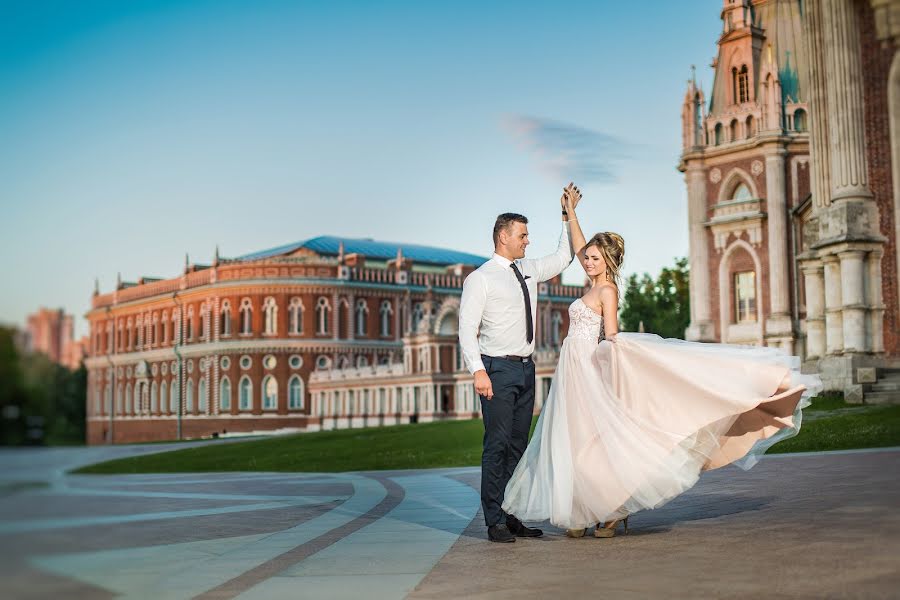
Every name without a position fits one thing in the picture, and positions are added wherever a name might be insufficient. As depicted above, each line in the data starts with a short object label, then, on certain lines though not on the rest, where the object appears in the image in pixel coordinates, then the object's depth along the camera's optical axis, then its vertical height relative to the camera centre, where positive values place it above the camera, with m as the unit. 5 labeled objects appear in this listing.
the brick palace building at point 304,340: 61.78 +2.23
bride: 6.12 -0.36
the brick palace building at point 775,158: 22.06 +6.24
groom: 6.52 +0.11
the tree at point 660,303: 58.94 +3.73
